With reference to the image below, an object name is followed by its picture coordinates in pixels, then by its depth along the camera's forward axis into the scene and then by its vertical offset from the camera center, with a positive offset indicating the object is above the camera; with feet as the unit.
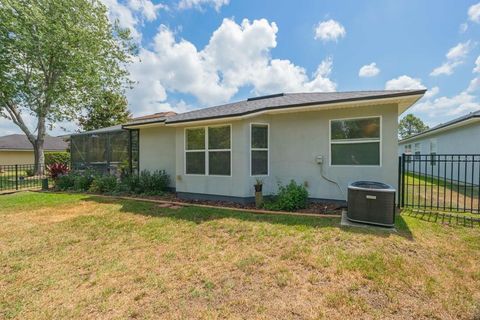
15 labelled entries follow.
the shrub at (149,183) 32.99 -3.86
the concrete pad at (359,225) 16.84 -5.04
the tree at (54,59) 52.13 +22.75
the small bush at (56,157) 82.91 -1.00
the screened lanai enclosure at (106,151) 39.09 +0.65
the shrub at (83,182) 38.32 -4.34
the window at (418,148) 66.95 +2.15
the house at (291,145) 21.80 +1.08
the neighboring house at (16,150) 94.32 +1.62
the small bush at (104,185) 35.88 -4.52
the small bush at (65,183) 39.83 -4.70
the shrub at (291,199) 22.84 -4.13
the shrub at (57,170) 43.41 -2.86
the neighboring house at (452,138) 35.35 +3.50
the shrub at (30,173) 59.88 -4.74
